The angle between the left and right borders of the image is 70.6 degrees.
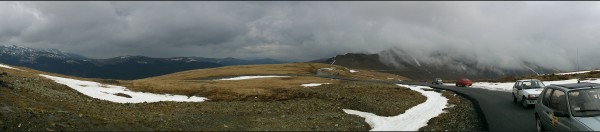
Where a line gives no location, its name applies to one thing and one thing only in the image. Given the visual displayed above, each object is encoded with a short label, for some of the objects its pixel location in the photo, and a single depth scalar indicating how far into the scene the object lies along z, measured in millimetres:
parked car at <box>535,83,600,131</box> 13555
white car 29156
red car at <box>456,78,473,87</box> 78062
